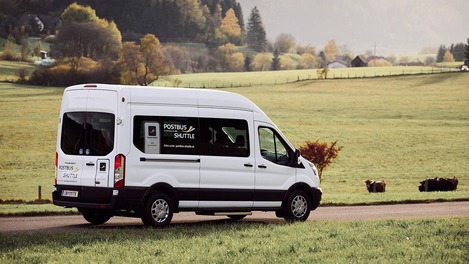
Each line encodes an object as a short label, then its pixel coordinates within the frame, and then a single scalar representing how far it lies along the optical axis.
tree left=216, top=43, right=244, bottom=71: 170.00
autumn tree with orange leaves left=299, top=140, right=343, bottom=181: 52.81
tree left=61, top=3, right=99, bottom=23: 141.79
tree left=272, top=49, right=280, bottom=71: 186.09
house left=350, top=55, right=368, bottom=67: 185.25
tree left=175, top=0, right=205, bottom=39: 196.88
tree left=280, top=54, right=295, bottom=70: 188.34
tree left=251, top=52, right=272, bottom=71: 180.80
